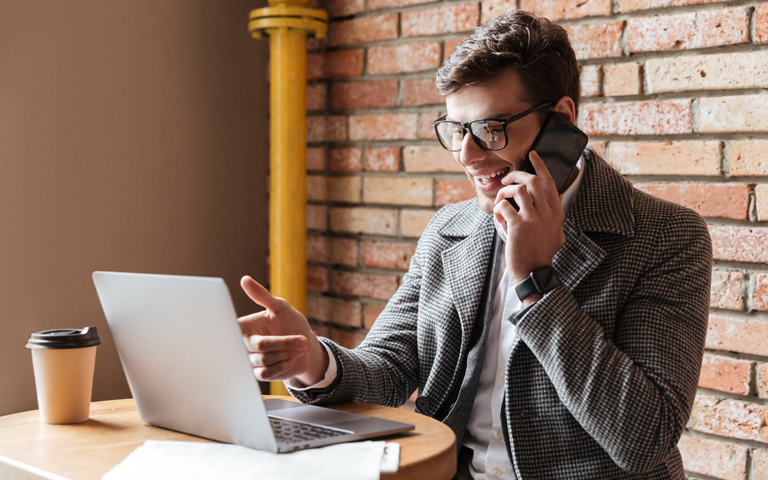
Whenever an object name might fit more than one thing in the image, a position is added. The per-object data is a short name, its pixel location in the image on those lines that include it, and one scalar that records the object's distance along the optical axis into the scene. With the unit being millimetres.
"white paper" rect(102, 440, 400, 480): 914
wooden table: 975
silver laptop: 973
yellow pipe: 2178
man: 1206
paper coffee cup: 1183
